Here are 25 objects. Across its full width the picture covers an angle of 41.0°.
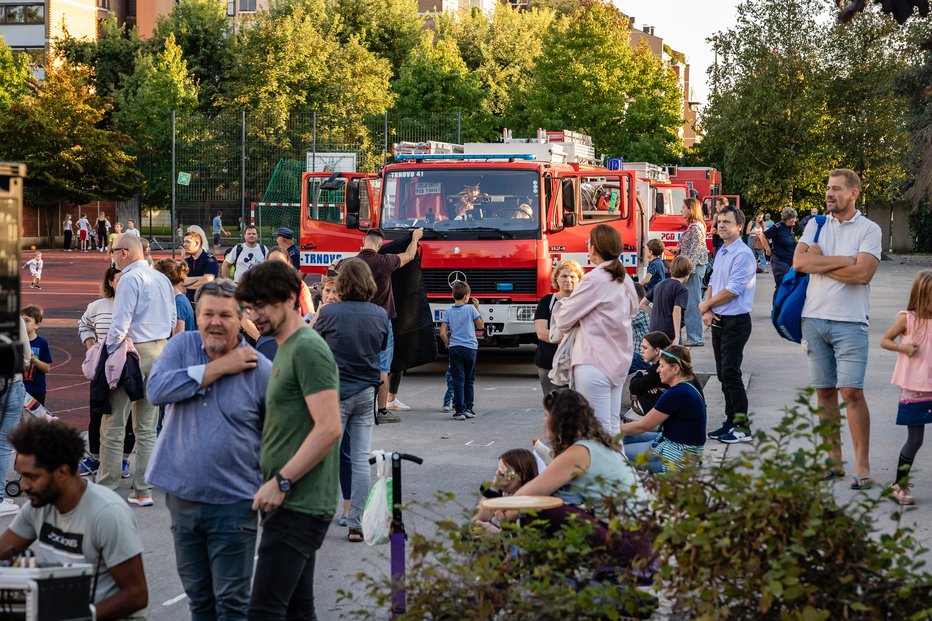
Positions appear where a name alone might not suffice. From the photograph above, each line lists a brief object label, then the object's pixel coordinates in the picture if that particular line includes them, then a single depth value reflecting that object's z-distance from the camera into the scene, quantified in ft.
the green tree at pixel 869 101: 174.29
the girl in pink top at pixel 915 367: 27.40
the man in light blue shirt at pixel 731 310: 35.99
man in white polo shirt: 28.25
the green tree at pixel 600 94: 183.62
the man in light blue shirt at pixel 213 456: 16.08
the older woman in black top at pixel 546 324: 33.83
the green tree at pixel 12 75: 201.26
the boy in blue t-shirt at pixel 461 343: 42.09
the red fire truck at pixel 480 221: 52.49
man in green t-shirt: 15.49
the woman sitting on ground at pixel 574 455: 18.58
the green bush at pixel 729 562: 12.90
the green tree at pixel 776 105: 178.29
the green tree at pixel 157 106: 195.83
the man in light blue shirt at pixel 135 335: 29.45
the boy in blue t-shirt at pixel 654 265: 56.54
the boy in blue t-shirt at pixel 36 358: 31.40
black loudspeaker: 13.09
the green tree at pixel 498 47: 215.10
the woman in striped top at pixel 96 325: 31.40
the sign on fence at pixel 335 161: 106.01
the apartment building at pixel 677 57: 398.33
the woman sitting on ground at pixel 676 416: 26.68
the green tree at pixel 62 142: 185.26
